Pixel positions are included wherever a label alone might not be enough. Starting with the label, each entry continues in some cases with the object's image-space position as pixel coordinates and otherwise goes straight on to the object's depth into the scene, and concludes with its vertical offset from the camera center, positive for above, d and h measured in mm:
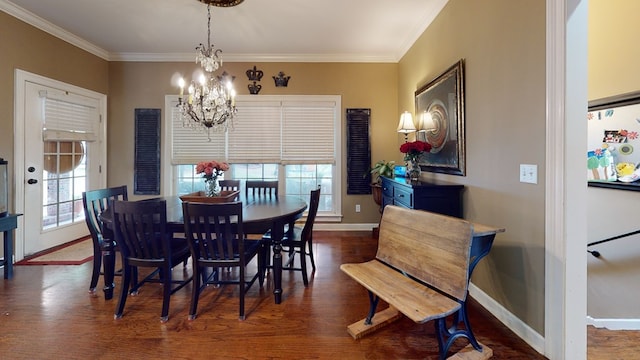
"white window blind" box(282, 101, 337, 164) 4652 +784
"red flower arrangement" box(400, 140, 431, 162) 2801 +308
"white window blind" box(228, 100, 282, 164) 4633 +761
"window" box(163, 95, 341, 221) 4621 +648
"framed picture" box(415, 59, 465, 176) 2594 +609
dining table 2160 -334
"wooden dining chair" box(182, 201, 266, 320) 1984 -428
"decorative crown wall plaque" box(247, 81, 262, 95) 4586 +1474
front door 3434 +257
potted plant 3877 +83
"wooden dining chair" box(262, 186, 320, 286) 2699 -555
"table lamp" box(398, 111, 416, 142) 3529 +693
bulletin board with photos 2316 +324
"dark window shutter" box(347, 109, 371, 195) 4641 +473
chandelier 2945 +863
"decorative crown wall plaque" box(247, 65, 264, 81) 4543 +1683
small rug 3262 -913
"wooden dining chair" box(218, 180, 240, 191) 3636 -49
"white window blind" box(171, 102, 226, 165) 4609 +568
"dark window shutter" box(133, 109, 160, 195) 4570 +465
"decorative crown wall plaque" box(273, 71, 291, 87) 4582 +1615
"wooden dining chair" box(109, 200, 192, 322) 2006 -432
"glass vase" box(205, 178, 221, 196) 2742 -66
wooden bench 1549 -592
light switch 1733 +43
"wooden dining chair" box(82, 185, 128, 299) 2340 -463
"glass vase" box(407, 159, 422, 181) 2859 +96
